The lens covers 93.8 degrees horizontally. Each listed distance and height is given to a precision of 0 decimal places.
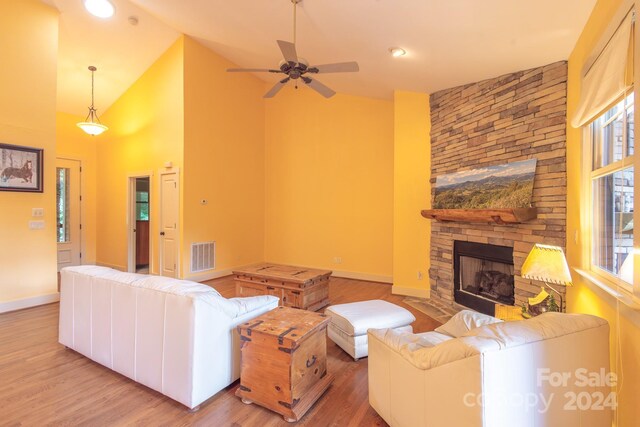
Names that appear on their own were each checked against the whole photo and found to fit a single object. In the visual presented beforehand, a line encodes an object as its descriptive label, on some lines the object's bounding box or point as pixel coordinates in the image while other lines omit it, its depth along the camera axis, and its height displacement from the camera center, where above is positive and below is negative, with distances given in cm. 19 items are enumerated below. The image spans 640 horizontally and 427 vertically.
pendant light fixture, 494 +144
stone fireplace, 287 +63
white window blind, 158 +81
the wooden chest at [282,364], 189 -100
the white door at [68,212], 627 +1
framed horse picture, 385 +59
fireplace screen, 351 -83
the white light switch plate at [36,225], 413 -18
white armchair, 119 -73
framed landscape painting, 309 +30
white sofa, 194 -83
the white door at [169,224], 528 -21
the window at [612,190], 176 +15
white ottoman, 267 -101
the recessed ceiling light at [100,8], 422 +295
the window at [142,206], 674 +14
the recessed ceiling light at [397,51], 328 +180
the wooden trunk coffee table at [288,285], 373 -95
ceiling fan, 288 +148
